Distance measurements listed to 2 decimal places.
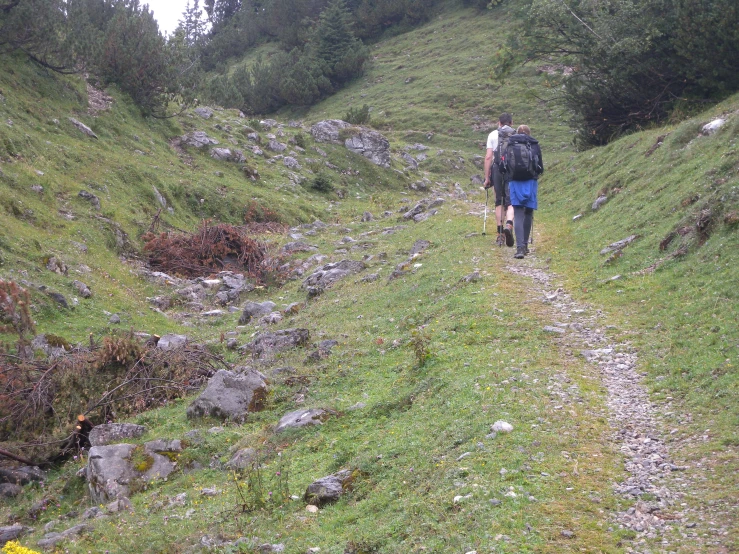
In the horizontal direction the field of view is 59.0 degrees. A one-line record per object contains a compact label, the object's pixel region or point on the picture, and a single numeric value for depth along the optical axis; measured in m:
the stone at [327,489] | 6.80
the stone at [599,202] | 18.15
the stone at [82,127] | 24.33
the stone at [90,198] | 19.92
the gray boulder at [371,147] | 37.62
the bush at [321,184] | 32.44
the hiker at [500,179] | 15.13
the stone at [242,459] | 8.23
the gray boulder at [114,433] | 9.92
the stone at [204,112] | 34.88
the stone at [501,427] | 6.76
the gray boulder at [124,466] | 8.55
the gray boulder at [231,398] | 9.94
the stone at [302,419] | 8.86
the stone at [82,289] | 15.30
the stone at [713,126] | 15.73
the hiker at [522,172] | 13.78
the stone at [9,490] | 9.47
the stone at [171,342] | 12.42
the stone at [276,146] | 35.00
